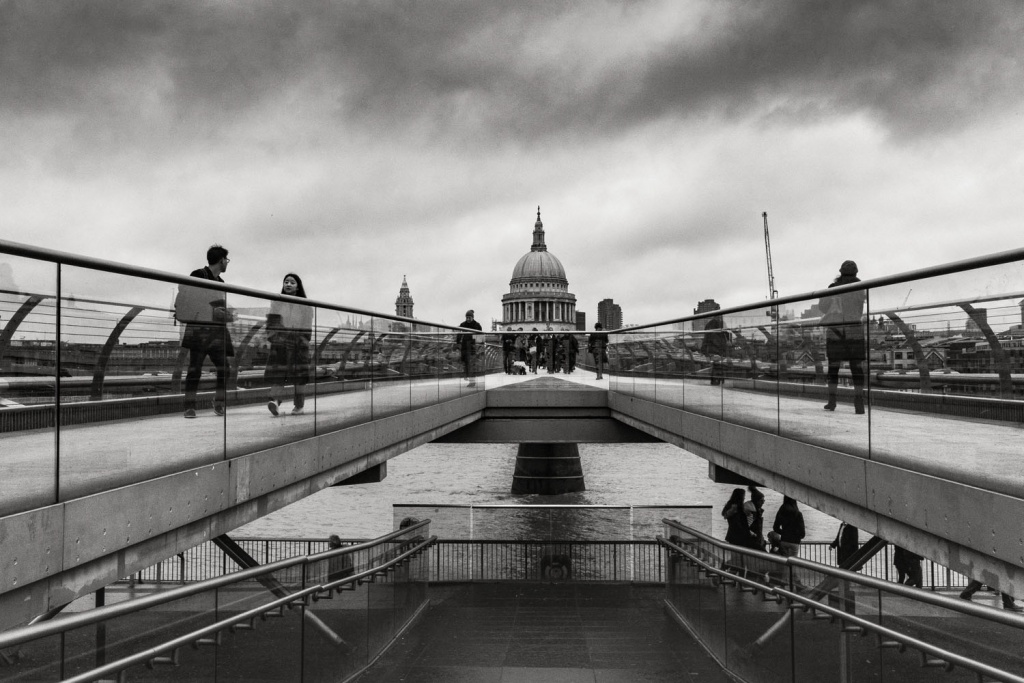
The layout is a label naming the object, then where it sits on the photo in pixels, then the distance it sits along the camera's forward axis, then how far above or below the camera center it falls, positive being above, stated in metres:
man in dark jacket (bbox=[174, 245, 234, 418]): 5.83 +0.26
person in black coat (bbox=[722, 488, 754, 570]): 14.80 -2.81
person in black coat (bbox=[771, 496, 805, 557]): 14.35 -2.89
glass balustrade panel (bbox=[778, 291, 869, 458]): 6.68 -0.11
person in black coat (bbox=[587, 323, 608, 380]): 23.30 +0.44
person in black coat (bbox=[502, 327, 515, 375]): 29.36 +0.56
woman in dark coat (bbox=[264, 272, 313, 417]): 7.43 +0.17
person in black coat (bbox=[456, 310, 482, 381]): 17.38 +0.34
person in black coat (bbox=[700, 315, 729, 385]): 10.87 +0.25
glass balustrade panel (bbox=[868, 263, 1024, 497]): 4.87 -0.14
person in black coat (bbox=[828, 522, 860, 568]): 13.75 -2.93
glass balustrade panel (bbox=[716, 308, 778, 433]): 9.02 -0.10
